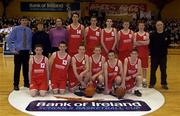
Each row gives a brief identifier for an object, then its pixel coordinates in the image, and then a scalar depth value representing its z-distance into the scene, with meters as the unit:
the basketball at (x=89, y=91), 6.39
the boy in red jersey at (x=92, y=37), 7.23
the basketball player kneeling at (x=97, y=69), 6.74
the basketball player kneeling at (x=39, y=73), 6.47
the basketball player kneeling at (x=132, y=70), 6.71
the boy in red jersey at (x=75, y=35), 7.14
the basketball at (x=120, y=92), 6.35
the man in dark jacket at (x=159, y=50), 6.99
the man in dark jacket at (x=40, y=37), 6.79
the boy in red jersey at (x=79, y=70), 6.72
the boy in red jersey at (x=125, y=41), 7.26
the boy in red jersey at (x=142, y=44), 7.18
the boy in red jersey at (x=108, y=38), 7.25
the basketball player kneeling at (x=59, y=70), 6.63
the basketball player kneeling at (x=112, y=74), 6.65
